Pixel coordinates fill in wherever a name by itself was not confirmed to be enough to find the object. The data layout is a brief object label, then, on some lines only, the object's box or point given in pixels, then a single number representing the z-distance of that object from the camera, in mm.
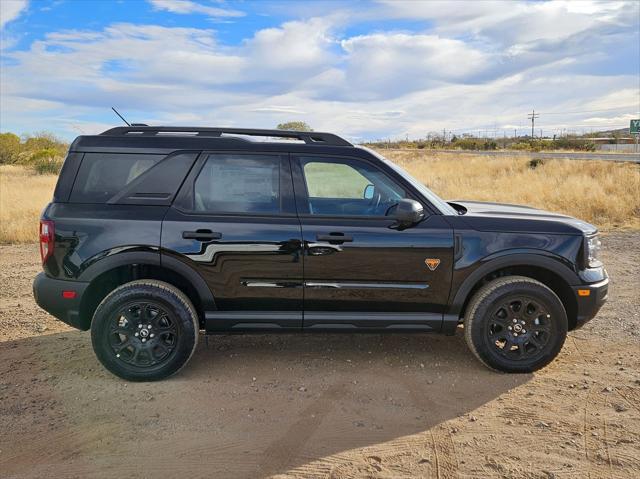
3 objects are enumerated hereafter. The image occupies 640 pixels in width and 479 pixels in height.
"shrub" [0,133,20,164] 36438
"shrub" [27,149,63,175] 26484
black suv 3971
